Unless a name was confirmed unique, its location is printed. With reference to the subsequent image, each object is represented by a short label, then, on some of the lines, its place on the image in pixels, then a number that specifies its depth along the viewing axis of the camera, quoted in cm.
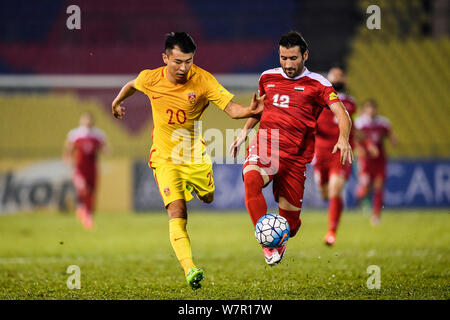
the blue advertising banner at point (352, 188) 3164
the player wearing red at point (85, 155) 2872
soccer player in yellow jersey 1139
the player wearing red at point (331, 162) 1795
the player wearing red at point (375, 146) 2817
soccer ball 1131
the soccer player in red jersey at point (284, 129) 1170
